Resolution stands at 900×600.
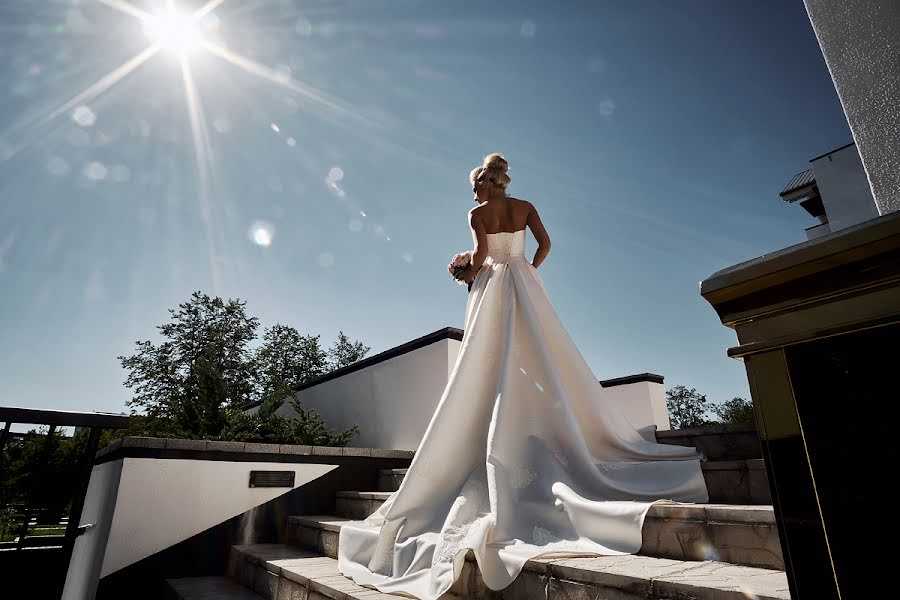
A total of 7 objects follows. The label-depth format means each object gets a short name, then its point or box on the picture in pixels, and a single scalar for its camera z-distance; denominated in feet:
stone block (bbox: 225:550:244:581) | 11.65
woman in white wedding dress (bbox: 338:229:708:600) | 6.55
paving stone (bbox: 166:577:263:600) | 9.68
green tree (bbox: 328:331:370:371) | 87.20
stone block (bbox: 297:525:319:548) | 11.45
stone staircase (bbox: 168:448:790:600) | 4.57
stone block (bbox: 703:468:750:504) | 7.06
